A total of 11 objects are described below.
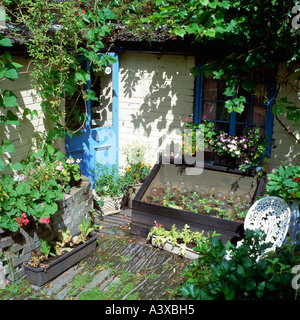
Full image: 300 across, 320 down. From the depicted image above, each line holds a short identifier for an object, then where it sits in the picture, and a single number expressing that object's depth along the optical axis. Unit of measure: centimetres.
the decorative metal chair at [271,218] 528
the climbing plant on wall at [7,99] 510
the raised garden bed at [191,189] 637
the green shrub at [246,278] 277
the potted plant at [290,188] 527
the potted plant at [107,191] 779
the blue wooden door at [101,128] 786
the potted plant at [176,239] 627
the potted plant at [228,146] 696
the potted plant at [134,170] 809
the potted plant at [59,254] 546
